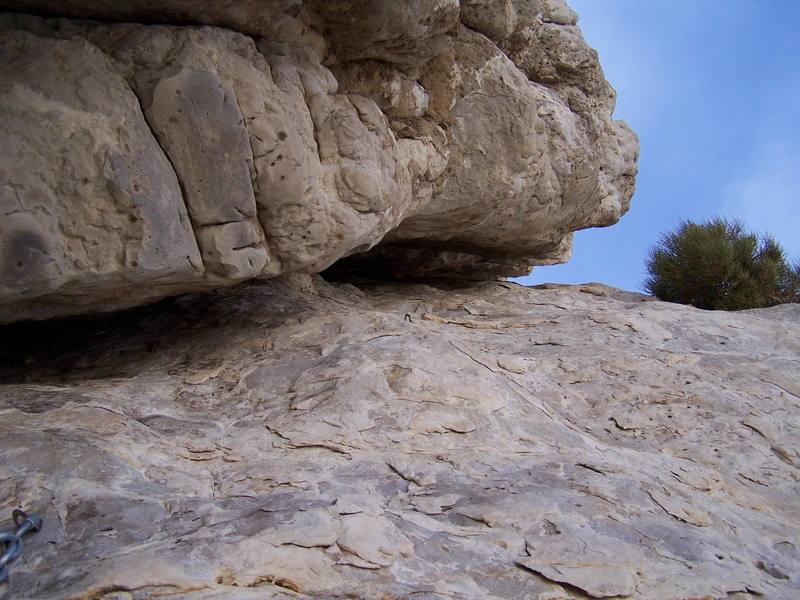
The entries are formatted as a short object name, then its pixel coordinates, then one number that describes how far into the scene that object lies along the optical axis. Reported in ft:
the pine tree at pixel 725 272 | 22.52
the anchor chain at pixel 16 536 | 5.62
